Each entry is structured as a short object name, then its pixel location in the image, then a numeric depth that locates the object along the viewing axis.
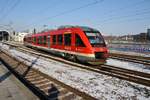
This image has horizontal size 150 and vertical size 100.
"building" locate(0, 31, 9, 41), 71.40
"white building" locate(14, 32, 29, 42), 107.50
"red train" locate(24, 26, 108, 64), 13.48
